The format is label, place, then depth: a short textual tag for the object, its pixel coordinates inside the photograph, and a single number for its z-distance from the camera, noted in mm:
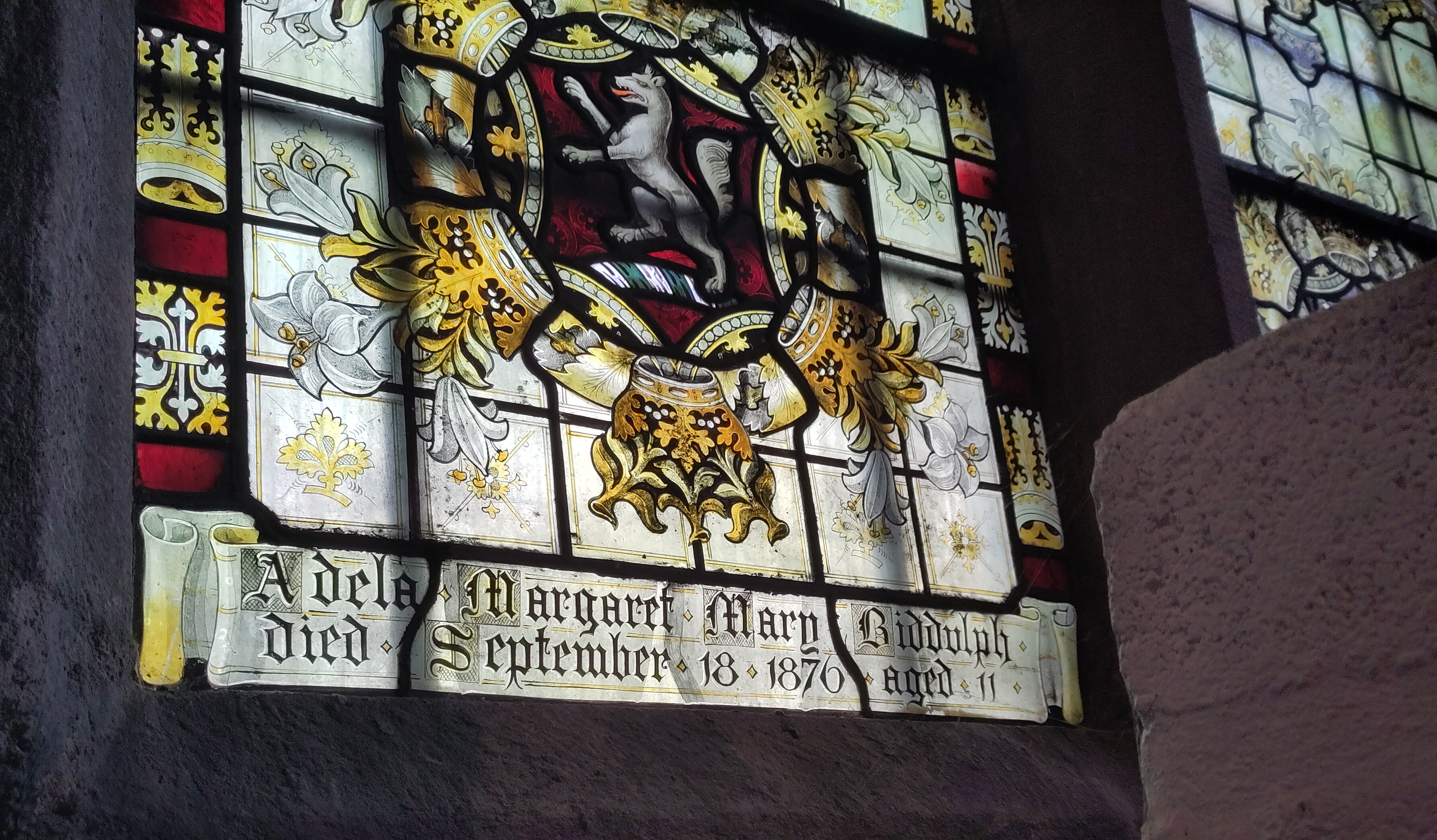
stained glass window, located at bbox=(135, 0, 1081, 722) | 2199
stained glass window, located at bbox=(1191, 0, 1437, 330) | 3799
